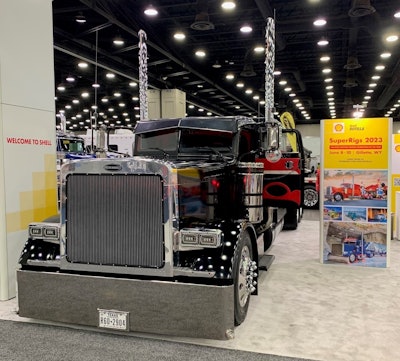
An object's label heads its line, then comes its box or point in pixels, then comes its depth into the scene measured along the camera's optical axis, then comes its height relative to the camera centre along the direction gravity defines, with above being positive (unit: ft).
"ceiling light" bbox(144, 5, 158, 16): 27.85 +10.15
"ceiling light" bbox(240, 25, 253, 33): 32.76 +10.52
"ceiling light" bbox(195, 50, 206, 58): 41.11 +10.92
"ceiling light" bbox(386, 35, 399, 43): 32.83 +9.79
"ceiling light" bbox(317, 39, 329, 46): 36.96 +10.68
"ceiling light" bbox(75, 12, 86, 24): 28.86 +10.10
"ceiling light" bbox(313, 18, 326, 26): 30.35 +10.17
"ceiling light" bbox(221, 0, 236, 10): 25.70 +9.73
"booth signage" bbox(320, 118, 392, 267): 18.31 -1.19
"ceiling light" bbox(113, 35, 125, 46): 33.81 +10.02
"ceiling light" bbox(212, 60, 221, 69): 46.32 +11.06
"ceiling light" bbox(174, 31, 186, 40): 34.09 +10.46
